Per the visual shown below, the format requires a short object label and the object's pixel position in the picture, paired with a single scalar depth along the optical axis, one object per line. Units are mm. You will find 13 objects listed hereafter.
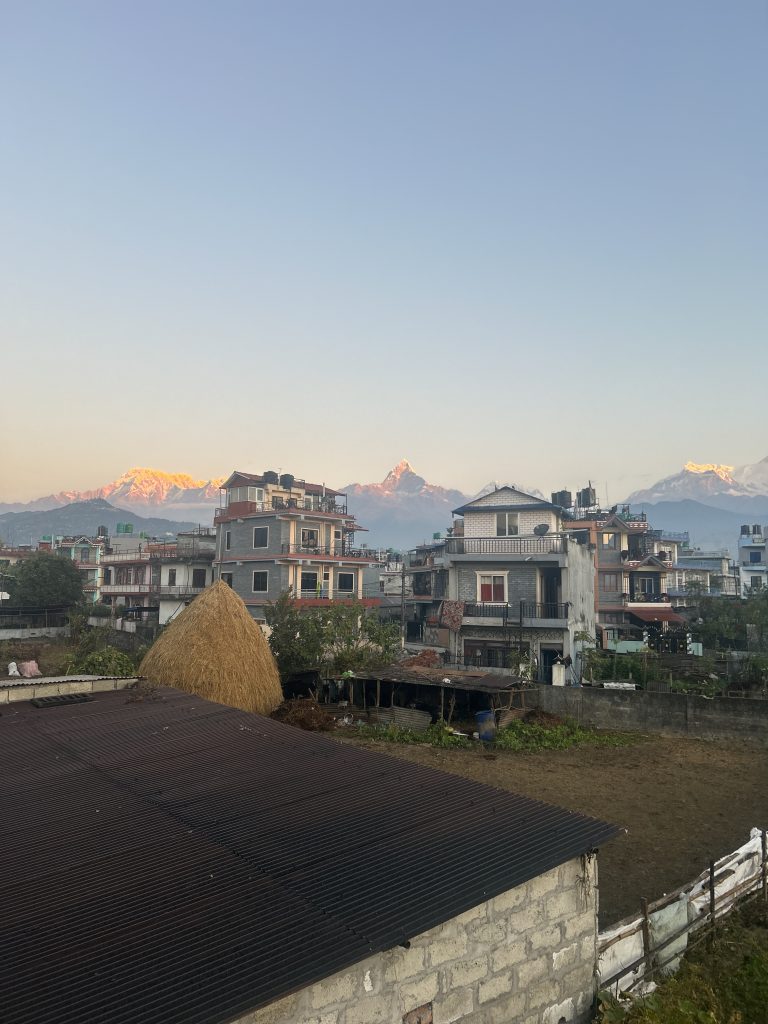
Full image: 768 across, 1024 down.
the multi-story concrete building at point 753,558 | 64375
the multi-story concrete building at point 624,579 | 42238
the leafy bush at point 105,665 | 26078
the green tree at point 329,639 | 26547
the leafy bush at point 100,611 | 46750
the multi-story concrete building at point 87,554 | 60500
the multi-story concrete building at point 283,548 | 44062
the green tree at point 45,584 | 47719
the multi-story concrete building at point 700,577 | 49478
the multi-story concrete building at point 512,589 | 33344
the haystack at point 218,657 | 22109
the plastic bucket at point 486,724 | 21328
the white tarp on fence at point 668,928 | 7820
